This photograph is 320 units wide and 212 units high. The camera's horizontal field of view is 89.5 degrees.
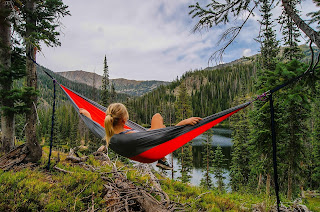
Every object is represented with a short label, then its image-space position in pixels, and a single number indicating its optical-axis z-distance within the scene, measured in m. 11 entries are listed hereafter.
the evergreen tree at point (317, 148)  10.55
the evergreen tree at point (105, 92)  15.45
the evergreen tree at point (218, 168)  12.90
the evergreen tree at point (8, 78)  3.57
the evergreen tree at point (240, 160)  12.59
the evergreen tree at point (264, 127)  7.19
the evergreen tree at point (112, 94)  18.03
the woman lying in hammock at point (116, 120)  1.87
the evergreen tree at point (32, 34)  3.42
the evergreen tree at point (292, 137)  6.99
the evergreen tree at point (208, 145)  13.75
